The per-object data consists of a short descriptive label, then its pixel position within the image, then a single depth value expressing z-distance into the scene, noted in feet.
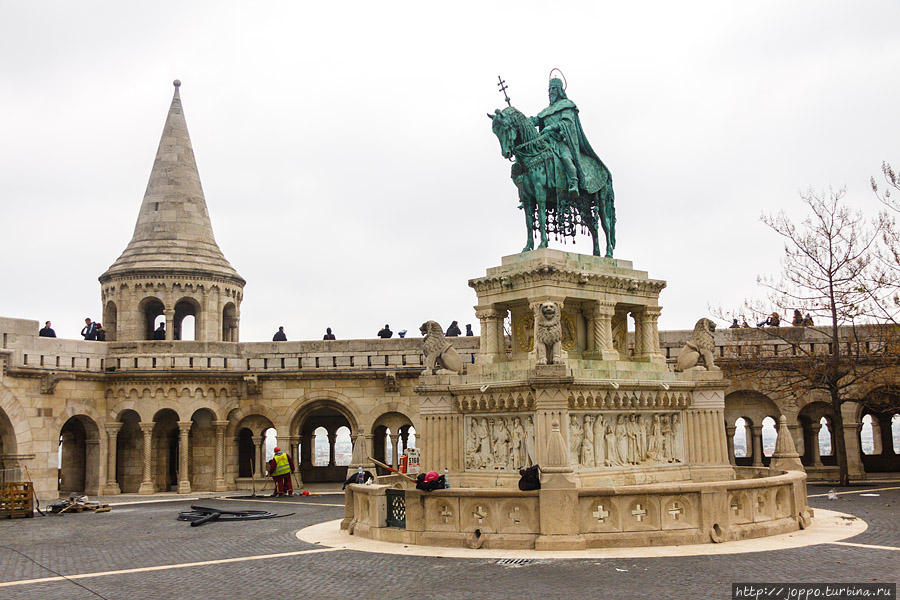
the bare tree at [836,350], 77.46
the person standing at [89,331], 95.04
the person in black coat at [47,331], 88.94
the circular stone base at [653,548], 36.81
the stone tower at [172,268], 99.60
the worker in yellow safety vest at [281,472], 78.18
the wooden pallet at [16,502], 63.00
